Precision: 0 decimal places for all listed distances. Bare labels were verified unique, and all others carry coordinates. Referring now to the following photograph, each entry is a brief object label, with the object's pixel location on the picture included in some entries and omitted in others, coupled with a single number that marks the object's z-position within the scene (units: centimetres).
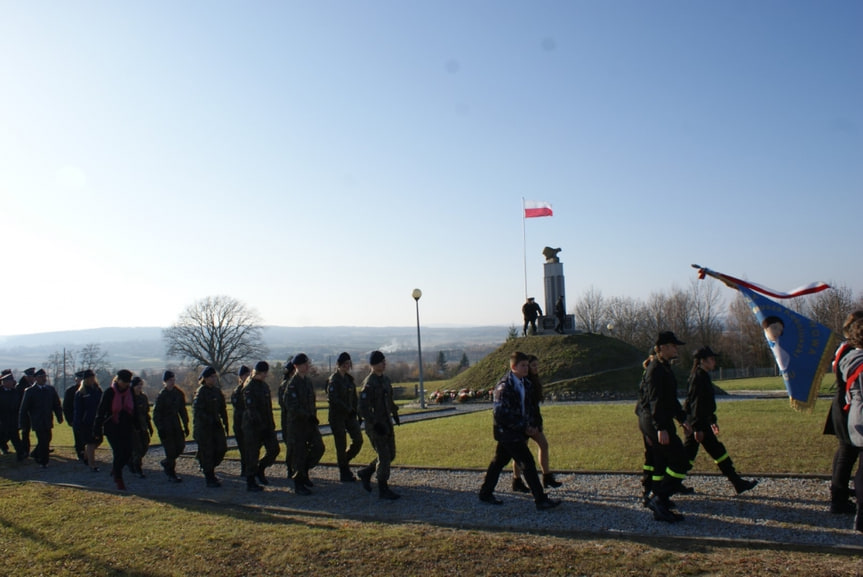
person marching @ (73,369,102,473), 1250
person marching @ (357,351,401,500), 829
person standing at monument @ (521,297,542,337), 3416
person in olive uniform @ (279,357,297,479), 937
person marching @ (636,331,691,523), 664
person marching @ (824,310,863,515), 645
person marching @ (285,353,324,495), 920
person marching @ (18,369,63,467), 1318
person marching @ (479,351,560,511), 721
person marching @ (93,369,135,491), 987
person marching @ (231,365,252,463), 1038
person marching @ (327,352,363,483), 947
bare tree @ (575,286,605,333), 8444
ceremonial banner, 788
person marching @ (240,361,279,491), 957
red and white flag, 3703
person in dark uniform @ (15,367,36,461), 1372
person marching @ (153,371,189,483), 1070
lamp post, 2571
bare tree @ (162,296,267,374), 6838
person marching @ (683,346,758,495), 730
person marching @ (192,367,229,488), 997
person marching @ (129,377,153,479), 1123
